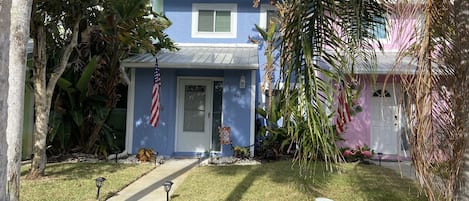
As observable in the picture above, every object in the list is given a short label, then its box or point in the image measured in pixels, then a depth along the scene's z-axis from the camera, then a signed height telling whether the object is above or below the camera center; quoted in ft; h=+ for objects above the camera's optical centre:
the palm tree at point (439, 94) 10.49 +0.68
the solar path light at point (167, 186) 20.84 -4.30
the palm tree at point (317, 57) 11.94 +1.97
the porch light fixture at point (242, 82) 38.68 +3.15
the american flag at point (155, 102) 35.83 +0.77
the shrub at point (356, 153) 38.65 -4.10
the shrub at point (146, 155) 36.87 -4.60
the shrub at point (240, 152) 37.63 -4.16
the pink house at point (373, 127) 41.65 -1.37
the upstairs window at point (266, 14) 45.52 +12.22
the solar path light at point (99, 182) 21.81 -4.35
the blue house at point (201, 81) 38.65 +3.28
